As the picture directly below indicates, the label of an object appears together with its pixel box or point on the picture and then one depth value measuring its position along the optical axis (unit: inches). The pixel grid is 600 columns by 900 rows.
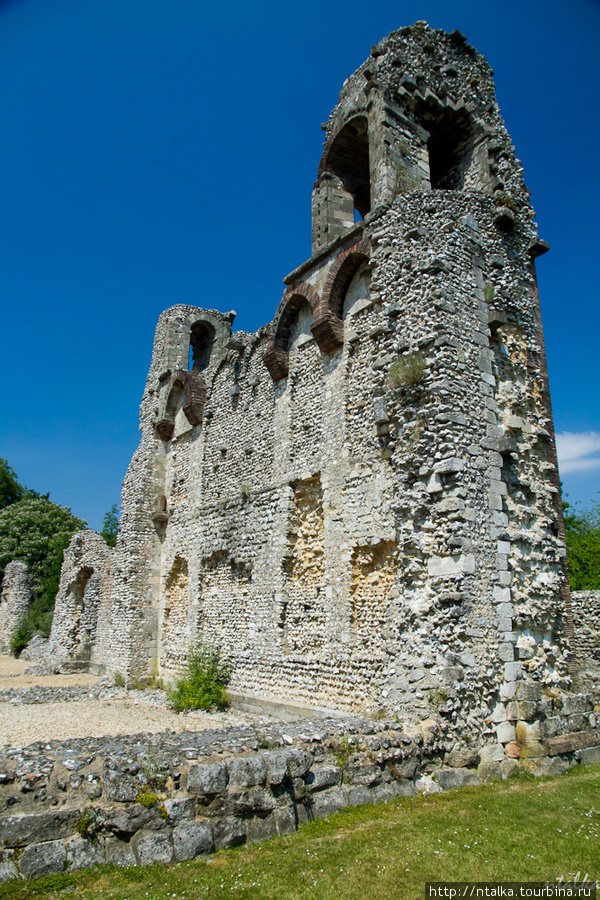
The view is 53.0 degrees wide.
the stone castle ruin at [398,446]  306.5
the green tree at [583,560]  728.3
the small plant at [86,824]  181.5
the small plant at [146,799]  190.2
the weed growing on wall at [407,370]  330.3
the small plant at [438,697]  280.1
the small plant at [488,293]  361.7
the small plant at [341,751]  240.7
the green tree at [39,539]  1032.2
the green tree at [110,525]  1157.6
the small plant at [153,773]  195.9
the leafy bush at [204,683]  457.7
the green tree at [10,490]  1624.0
